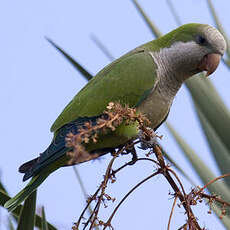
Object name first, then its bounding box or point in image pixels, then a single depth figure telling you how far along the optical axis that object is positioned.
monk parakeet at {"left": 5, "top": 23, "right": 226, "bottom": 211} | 5.02
